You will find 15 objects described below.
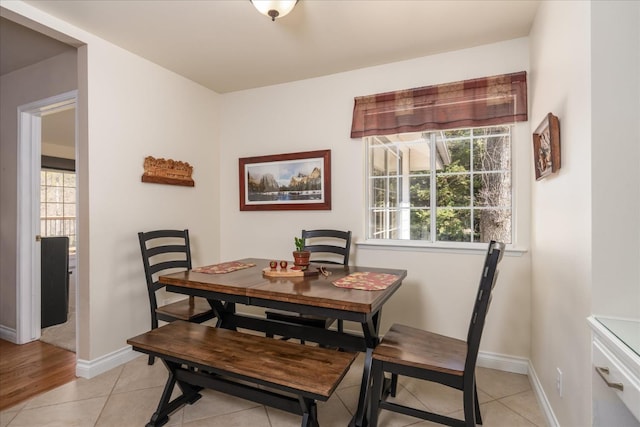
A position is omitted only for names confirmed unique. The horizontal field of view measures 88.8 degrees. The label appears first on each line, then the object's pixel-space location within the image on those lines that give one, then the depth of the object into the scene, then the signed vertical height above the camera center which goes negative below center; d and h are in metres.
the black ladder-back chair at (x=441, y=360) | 1.51 -0.73
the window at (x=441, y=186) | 2.66 +0.23
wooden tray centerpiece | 2.15 -0.40
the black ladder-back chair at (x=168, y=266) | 2.47 -0.45
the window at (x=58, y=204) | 6.16 +0.21
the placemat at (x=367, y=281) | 1.85 -0.42
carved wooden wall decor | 2.89 +0.39
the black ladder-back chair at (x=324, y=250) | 2.48 -0.33
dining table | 1.66 -0.43
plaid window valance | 2.49 +0.87
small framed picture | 1.69 +0.36
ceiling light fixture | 1.90 +1.22
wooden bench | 1.52 -0.76
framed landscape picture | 3.19 +0.33
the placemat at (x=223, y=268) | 2.28 -0.40
